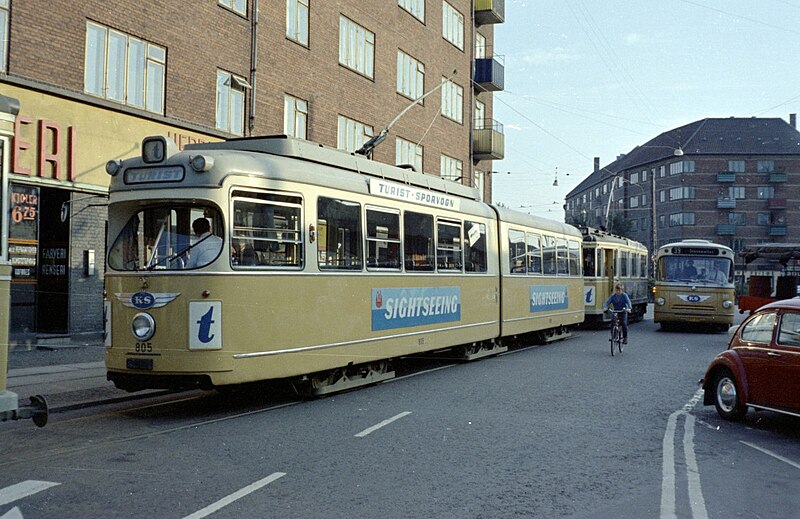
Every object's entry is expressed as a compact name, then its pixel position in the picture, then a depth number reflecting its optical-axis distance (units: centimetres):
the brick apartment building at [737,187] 9288
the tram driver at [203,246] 897
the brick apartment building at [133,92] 1505
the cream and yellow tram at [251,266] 890
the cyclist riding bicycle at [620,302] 1847
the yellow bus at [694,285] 2503
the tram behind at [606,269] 2612
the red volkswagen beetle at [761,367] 876
